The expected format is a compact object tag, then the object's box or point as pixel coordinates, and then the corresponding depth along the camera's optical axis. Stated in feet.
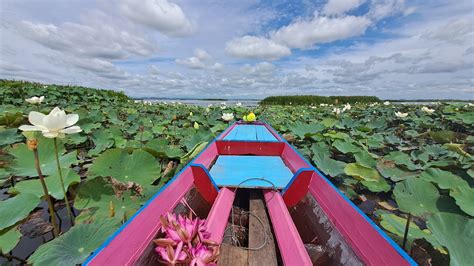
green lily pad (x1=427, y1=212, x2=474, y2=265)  3.04
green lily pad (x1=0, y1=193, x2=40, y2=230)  3.58
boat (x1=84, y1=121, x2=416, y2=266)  3.04
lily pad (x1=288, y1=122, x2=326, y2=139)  11.06
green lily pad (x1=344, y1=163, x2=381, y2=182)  6.34
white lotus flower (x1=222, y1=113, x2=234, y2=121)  14.69
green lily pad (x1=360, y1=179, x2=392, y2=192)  6.17
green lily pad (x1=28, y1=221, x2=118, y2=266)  3.03
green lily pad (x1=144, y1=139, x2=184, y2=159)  7.48
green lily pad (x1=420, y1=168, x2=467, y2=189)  5.09
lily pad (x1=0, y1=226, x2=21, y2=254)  3.50
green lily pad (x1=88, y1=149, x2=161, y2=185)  5.38
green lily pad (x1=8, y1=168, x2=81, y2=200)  4.74
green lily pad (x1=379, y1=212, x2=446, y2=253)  3.80
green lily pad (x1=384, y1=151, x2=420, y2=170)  7.03
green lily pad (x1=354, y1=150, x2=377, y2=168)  7.39
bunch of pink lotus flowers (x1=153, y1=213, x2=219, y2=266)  2.42
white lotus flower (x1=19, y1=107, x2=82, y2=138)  3.71
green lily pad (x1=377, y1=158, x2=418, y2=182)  6.66
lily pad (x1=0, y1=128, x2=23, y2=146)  7.56
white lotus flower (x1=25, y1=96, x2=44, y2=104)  11.18
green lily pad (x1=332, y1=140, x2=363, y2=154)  8.57
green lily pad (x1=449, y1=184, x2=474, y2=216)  4.10
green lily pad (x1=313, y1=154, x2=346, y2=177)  6.82
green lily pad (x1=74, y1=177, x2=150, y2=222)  4.41
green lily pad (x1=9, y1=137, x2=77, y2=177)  5.57
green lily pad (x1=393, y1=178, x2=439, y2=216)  4.46
